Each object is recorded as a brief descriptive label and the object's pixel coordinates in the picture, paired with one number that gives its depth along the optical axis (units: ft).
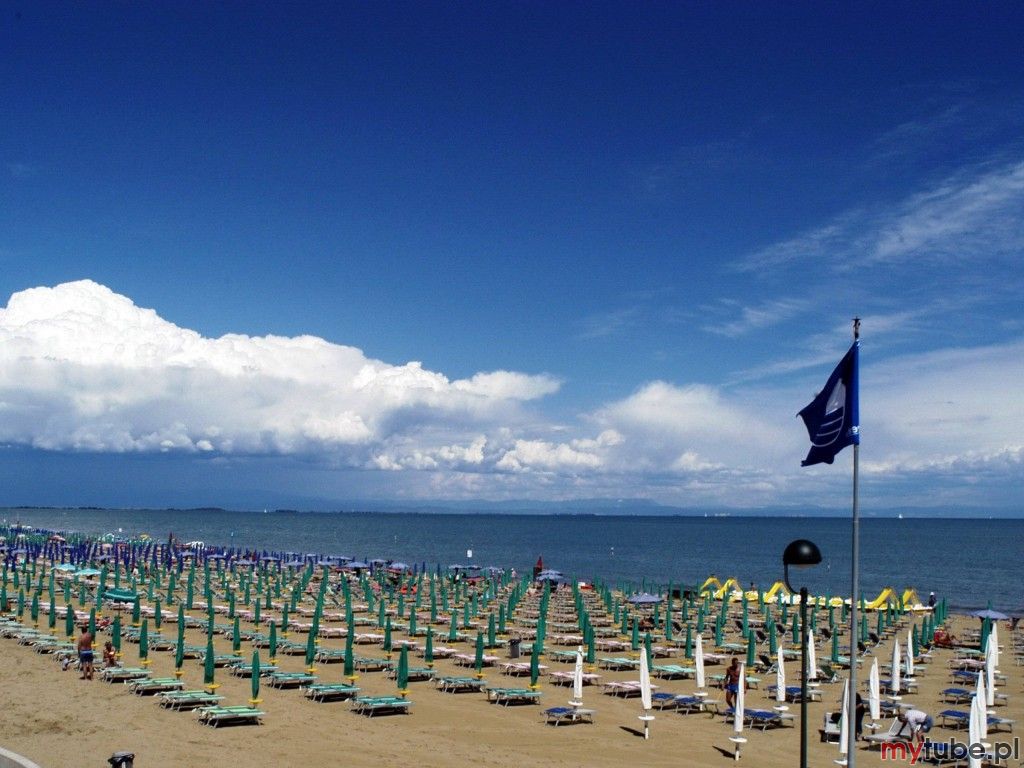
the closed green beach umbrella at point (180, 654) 74.56
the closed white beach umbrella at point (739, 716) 55.26
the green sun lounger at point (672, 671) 83.76
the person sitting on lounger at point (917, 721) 57.77
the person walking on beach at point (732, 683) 65.36
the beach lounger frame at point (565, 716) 64.85
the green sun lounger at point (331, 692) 69.41
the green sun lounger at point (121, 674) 73.15
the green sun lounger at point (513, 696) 71.51
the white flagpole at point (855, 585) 35.73
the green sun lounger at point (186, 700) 64.34
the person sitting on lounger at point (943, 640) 111.45
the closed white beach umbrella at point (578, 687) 65.36
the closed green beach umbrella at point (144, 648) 78.95
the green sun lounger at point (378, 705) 65.41
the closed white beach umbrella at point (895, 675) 72.84
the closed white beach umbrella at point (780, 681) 66.33
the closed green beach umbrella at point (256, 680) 63.47
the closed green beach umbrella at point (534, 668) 72.64
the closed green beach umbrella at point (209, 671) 67.56
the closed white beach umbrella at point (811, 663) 79.77
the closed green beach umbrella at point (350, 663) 73.10
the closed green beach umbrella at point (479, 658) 79.82
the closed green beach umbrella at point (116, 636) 79.51
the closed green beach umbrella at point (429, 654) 84.43
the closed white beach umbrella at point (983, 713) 48.44
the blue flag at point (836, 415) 38.09
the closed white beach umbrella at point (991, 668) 70.44
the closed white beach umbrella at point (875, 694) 63.70
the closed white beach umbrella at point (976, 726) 46.68
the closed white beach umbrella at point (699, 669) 70.18
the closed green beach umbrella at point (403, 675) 69.05
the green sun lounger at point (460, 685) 76.10
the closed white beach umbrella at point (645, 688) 58.54
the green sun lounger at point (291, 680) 74.59
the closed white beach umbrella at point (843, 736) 50.79
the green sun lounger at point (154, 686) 69.31
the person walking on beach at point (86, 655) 75.10
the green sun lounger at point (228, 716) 59.93
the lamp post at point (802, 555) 33.94
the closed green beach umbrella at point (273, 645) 82.33
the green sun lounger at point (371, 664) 83.57
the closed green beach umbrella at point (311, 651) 78.82
